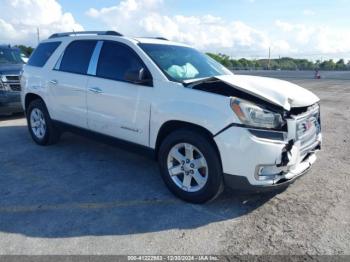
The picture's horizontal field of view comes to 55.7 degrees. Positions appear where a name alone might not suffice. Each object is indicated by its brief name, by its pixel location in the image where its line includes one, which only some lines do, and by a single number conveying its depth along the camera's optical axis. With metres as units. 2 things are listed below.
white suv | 3.34
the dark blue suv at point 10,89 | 8.29
